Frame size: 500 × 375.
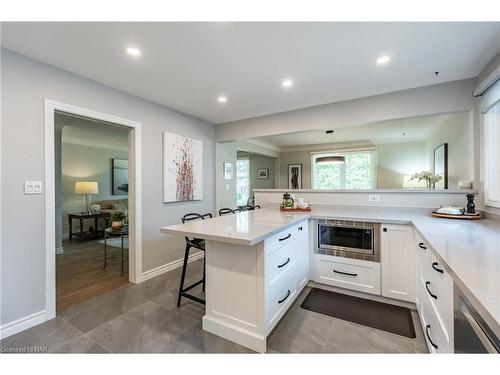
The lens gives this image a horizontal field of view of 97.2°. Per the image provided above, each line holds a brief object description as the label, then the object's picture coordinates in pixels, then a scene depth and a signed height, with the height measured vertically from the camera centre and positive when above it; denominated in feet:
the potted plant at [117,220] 10.38 -1.55
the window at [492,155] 6.53 +0.95
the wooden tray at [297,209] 9.46 -0.97
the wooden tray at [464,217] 6.80 -0.96
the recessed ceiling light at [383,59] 6.41 +3.76
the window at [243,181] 24.68 +0.70
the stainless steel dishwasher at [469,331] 2.34 -1.73
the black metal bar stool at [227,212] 9.53 -1.10
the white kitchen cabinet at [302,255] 7.46 -2.44
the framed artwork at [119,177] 19.75 +1.01
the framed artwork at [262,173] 23.91 +1.52
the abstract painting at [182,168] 10.27 +0.97
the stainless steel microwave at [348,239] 7.37 -1.85
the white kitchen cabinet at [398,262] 6.84 -2.39
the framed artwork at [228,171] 14.10 +1.06
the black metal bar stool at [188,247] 7.02 -2.00
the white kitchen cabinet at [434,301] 3.57 -2.28
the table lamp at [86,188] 16.21 +0.00
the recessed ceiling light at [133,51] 5.99 +3.77
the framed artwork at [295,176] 22.26 +1.10
